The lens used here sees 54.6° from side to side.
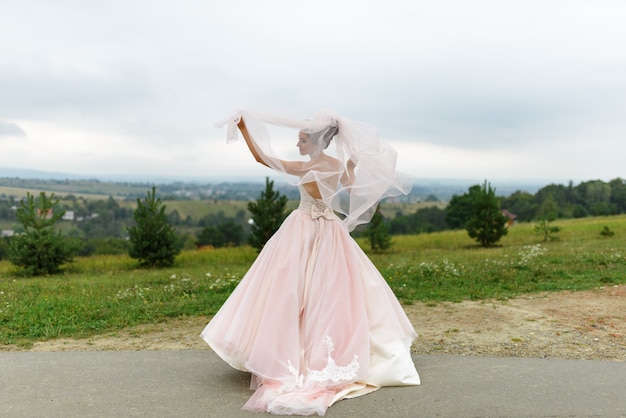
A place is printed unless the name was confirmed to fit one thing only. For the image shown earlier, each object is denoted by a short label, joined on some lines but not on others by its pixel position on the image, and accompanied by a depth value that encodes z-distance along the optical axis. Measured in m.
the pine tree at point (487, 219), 23.70
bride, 5.73
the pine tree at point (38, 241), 17.70
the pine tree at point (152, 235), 18.95
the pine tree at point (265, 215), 20.45
